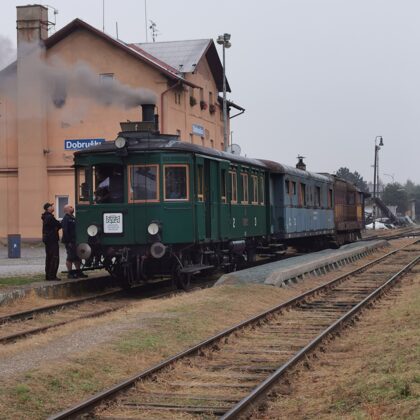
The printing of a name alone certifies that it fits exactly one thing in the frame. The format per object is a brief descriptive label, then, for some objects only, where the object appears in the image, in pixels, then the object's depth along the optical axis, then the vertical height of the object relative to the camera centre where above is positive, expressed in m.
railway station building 31.67 +5.84
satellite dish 35.94 +4.08
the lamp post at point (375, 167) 65.81 +5.79
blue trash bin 26.91 -0.09
